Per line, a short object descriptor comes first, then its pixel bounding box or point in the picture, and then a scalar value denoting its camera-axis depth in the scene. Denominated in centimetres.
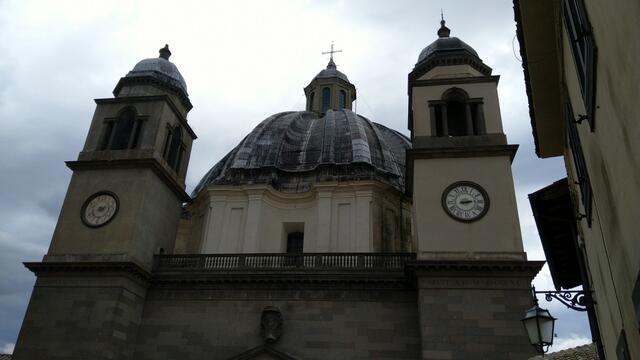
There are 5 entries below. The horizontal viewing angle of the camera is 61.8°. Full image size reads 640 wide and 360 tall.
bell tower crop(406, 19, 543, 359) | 1711
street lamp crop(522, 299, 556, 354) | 775
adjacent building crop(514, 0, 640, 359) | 439
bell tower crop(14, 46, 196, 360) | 1873
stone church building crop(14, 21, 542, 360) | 1802
